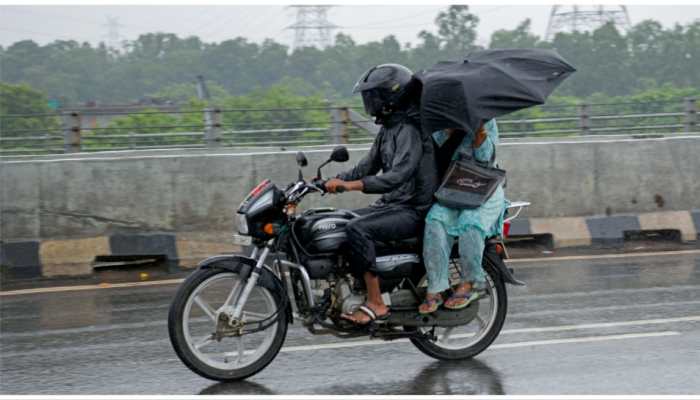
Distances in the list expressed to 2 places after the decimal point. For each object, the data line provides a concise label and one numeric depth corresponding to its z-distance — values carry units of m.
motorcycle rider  5.97
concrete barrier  10.35
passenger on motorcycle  6.17
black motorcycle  5.82
